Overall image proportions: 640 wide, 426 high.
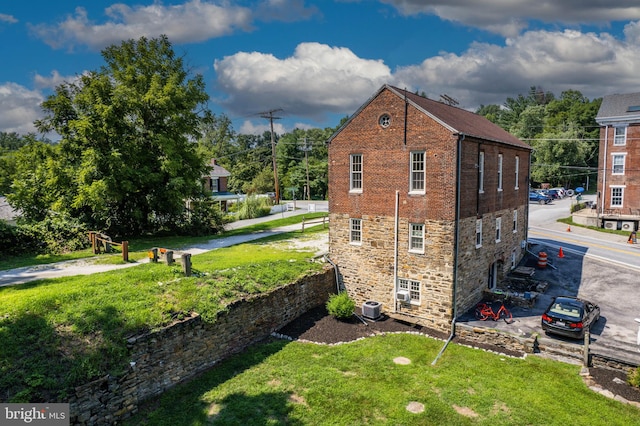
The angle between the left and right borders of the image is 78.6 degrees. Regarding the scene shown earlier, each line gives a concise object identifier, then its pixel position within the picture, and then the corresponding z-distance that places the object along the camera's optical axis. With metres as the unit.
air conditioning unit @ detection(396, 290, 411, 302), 19.05
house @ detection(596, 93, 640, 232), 36.97
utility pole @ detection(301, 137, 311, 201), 64.22
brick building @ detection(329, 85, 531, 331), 17.95
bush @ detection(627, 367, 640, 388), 13.20
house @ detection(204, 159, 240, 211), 55.38
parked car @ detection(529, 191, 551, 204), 52.80
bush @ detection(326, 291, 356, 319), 18.86
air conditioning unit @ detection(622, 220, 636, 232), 35.88
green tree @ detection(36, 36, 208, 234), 25.58
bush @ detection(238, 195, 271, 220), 42.50
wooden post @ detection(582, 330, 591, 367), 14.57
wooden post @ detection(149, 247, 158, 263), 18.67
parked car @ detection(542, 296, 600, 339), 15.71
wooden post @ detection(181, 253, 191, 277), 16.27
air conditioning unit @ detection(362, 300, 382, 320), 19.27
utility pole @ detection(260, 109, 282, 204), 51.28
